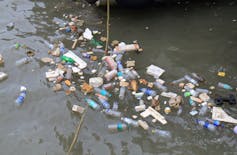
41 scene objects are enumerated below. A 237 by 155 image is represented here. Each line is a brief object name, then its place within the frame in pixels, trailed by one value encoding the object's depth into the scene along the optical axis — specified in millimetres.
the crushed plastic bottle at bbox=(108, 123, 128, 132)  3996
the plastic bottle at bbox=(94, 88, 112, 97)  4469
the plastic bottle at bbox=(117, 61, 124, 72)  4879
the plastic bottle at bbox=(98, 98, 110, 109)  4289
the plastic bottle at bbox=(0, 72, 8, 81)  4773
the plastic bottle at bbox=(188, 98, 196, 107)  4301
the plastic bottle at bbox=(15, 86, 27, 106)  4375
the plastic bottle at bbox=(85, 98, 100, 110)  4277
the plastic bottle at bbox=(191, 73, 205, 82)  4682
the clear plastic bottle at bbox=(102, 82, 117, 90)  4574
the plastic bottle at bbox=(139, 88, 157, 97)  4461
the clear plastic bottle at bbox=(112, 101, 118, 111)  4275
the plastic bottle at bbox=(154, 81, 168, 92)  4540
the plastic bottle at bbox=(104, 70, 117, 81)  4711
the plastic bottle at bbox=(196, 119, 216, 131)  3975
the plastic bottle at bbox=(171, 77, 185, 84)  4661
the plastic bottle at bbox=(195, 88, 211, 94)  4486
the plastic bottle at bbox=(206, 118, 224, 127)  4008
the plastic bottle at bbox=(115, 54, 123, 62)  5103
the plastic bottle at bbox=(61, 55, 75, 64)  5047
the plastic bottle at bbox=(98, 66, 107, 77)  4820
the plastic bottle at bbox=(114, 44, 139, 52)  5277
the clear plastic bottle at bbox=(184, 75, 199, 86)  4637
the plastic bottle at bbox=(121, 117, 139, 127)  4043
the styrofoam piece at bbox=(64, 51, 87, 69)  4969
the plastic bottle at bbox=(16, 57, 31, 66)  5035
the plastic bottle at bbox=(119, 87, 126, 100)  4435
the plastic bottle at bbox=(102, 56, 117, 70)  4889
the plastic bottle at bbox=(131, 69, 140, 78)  4801
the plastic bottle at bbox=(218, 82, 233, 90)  4531
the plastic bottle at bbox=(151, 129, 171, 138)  3922
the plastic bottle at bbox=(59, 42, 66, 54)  5286
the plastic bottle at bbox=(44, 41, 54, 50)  5397
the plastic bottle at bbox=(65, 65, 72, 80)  4773
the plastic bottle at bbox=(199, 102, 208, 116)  4184
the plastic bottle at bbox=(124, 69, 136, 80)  4752
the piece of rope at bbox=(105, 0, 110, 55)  5330
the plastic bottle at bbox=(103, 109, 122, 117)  4180
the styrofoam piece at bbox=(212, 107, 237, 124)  4062
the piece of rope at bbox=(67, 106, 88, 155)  3796
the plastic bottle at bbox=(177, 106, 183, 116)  4199
